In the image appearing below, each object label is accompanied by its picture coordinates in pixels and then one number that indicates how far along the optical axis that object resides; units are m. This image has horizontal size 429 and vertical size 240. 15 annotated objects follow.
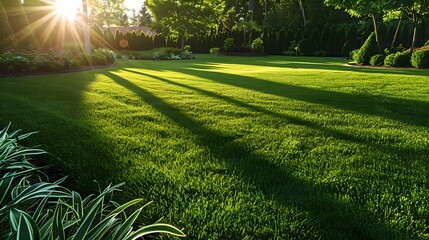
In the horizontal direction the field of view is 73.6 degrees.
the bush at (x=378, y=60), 14.05
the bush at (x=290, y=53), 30.32
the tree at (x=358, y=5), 12.36
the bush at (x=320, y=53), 28.92
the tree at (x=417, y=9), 14.35
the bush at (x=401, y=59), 12.92
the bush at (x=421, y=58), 11.80
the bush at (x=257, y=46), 30.17
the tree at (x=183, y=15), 34.53
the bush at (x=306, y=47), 29.27
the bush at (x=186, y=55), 24.44
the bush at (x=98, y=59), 12.78
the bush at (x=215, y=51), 32.66
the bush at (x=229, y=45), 31.39
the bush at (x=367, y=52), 14.70
